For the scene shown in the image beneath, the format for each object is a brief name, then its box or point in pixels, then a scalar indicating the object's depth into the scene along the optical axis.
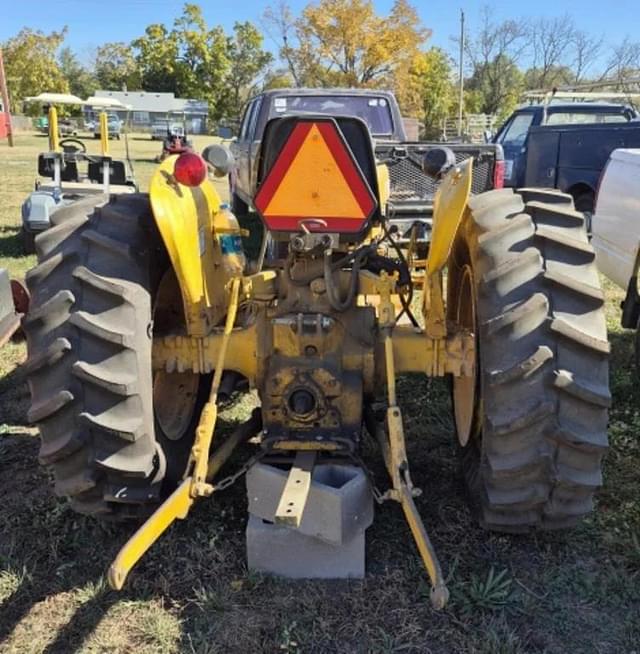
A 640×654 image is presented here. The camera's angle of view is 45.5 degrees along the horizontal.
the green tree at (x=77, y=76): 77.81
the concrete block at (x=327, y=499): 2.93
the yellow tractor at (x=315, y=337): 2.87
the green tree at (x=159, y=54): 62.53
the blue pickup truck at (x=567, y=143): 10.61
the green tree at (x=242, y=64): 63.25
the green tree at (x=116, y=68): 68.75
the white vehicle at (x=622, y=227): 5.21
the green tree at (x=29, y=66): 61.34
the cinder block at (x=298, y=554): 3.10
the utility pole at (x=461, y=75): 36.21
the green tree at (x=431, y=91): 41.12
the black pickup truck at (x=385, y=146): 8.61
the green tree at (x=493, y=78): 56.75
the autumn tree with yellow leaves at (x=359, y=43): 38.22
